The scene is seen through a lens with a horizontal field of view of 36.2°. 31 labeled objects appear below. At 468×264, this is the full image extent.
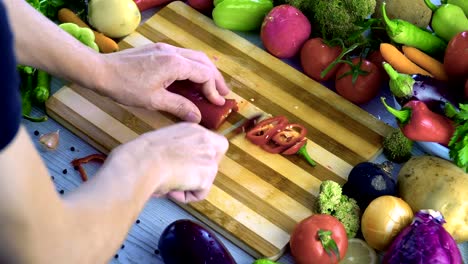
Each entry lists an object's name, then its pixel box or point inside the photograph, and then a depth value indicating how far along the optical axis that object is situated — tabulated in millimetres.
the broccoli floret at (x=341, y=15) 1951
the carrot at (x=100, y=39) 1950
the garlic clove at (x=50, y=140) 1738
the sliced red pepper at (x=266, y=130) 1757
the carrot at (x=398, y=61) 1850
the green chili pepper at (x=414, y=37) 1882
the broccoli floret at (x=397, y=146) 1777
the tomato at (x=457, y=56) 1770
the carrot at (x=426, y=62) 1852
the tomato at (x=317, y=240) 1498
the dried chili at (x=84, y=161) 1701
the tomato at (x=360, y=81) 1896
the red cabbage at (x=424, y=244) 1454
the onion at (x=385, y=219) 1556
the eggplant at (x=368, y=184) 1627
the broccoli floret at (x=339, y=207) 1604
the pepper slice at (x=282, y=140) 1746
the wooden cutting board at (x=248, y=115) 1620
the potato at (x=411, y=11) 1995
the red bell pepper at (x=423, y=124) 1649
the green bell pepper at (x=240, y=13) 2037
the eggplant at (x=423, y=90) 1715
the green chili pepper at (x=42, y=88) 1828
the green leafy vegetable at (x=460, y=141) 1619
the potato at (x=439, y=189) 1572
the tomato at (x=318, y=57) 1947
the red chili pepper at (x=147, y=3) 2102
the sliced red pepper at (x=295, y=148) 1738
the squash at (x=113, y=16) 1976
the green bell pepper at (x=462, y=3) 1924
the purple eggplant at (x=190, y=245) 1443
